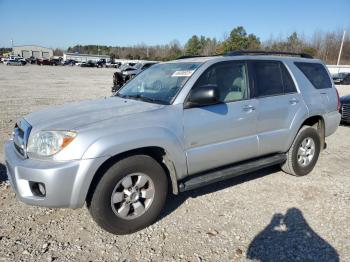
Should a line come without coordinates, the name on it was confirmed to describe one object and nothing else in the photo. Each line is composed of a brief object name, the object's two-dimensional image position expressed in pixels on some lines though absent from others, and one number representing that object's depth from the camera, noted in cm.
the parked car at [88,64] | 6819
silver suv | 294
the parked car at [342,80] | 2464
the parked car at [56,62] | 6918
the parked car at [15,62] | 5656
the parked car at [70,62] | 7343
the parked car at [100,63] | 6921
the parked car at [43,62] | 6688
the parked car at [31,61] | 7119
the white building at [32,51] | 11681
